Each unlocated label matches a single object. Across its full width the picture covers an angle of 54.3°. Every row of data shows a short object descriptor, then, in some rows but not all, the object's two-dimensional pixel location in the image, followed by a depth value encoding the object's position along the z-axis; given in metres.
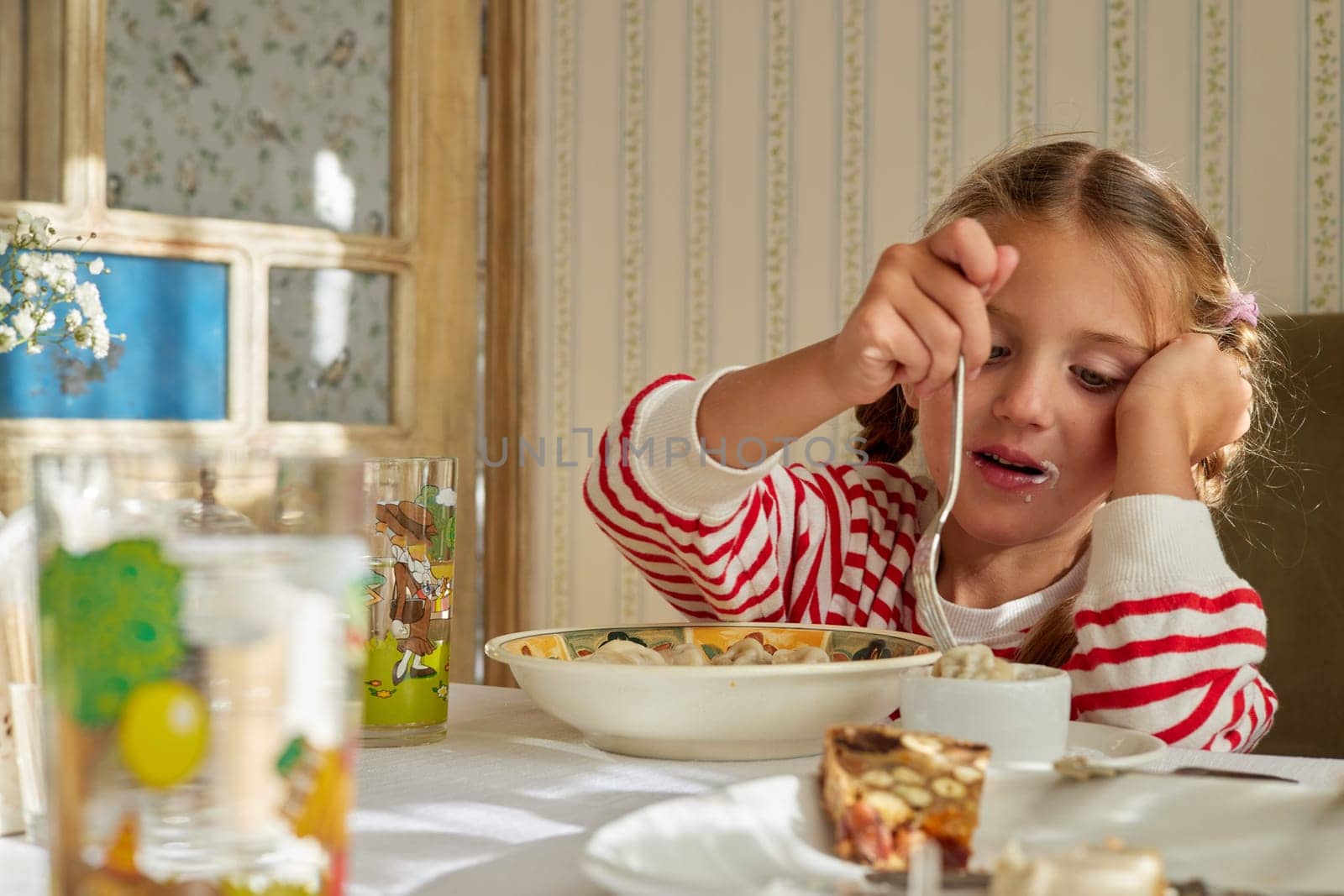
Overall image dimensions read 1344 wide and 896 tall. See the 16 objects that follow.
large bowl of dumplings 0.56
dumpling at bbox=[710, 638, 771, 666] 0.63
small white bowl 0.49
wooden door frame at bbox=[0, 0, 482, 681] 2.05
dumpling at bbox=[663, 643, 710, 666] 0.65
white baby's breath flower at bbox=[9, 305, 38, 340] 0.99
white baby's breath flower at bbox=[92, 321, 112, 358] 1.16
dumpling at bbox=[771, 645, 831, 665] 0.65
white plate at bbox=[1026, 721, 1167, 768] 0.52
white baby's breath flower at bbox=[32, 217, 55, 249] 1.11
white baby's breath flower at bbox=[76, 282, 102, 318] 1.15
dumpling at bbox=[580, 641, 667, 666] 0.62
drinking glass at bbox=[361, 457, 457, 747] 0.63
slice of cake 0.37
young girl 0.80
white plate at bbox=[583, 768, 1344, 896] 0.35
